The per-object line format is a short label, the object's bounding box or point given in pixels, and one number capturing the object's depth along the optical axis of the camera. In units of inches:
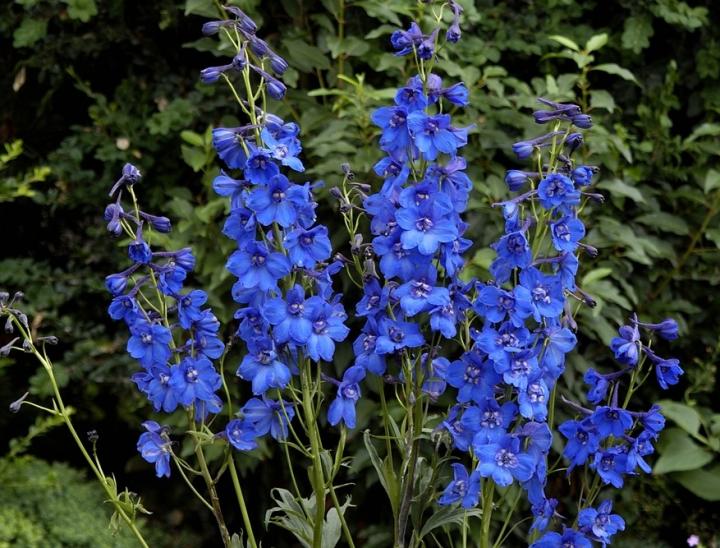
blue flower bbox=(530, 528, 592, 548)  67.5
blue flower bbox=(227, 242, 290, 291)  61.1
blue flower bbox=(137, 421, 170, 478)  69.4
